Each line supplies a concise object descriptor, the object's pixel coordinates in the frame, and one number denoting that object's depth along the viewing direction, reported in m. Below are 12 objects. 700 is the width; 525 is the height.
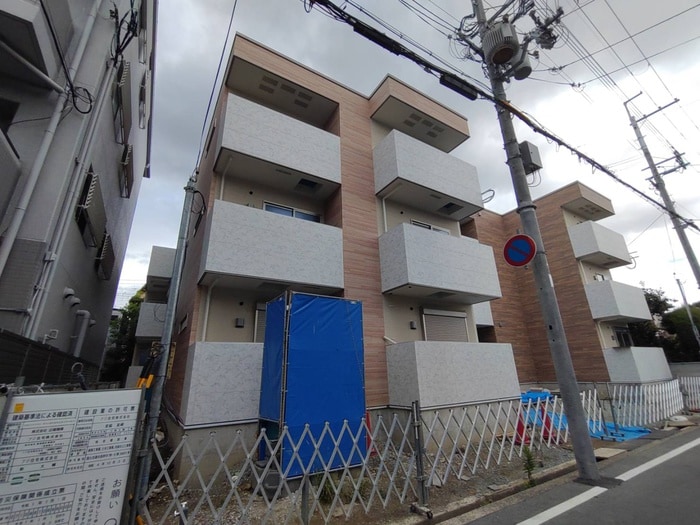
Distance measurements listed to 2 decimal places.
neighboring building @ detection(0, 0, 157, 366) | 4.73
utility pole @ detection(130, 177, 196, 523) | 2.88
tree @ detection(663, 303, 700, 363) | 16.28
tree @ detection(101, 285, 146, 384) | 18.52
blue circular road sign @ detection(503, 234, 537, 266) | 4.94
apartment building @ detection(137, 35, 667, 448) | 6.51
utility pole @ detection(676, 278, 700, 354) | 15.08
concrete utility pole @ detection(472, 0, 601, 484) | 4.57
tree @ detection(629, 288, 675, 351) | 15.73
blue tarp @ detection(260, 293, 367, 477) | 4.68
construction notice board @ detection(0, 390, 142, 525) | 2.08
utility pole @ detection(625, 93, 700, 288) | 12.05
